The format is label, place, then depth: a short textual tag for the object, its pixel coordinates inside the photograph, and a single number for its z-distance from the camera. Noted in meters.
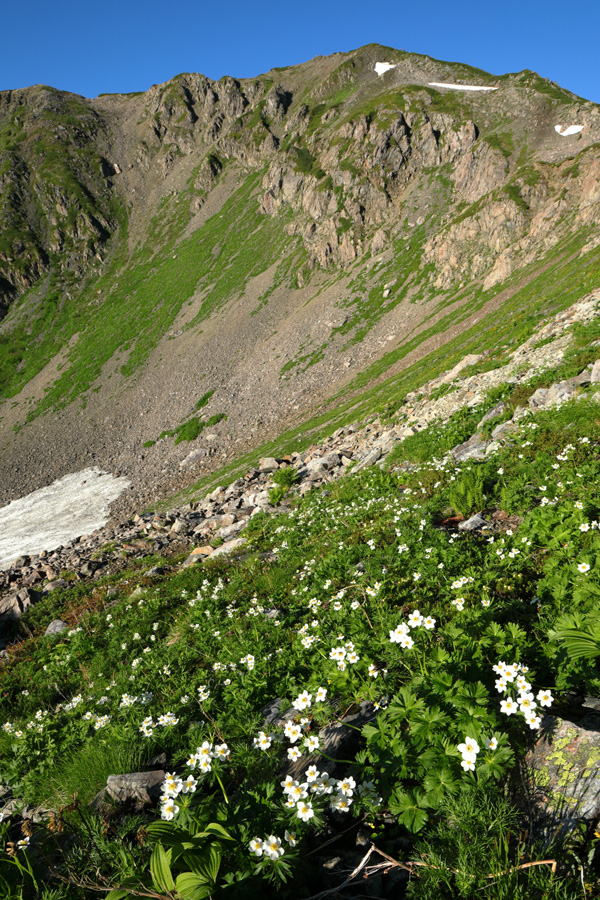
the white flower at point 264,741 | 3.82
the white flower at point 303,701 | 3.96
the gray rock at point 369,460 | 16.11
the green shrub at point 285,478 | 18.39
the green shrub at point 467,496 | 8.56
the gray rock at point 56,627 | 10.96
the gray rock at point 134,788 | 4.07
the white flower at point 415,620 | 4.24
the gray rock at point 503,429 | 11.41
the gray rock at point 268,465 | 25.37
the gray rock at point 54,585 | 15.36
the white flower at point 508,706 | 3.20
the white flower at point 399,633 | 4.19
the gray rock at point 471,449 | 11.16
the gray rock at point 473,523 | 7.66
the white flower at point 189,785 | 3.40
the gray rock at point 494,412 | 13.27
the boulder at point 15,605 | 14.01
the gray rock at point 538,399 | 12.08
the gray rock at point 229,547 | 12.88
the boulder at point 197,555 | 13.59
